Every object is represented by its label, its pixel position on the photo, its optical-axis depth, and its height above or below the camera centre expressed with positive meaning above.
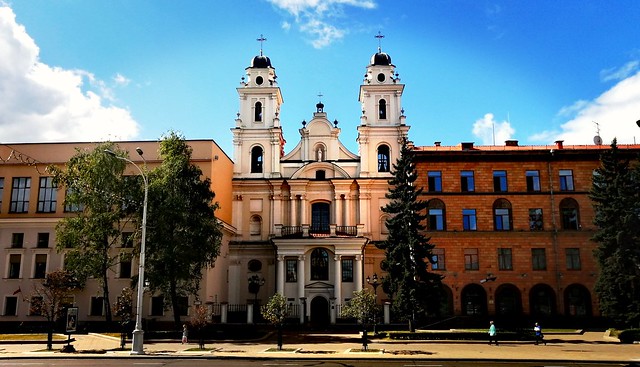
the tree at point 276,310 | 32.06 -1.43
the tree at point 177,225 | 36.69 +4.18
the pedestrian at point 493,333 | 30.84 -2.65
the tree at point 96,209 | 40.16 +5.67
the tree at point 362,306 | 33.84 -1.26
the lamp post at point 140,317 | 26.80 -1.56
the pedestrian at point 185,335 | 32.69 -2.91
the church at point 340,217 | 44.41 +6.20
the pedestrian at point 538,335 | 31.83 -2.91
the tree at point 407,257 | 36.69 +1.99
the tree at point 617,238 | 35.94 +3.29
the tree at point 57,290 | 33.06 -0.26
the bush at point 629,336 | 32.50 -2.96
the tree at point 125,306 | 33.84 -1.22
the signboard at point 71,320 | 29.27 -1.82
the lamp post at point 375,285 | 36.16 +0.06
